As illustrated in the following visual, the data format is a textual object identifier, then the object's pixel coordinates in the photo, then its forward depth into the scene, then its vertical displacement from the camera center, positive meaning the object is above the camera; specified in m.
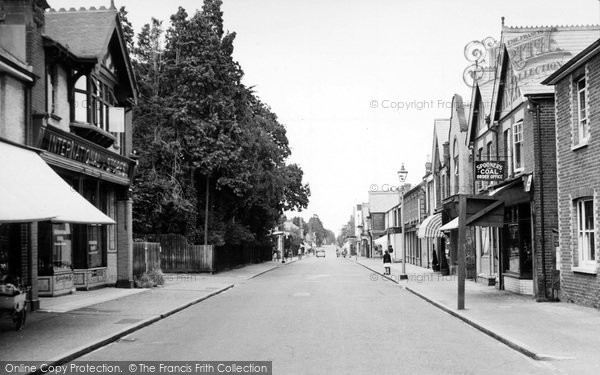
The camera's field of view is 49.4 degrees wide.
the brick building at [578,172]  15.71 +1.07
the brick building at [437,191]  37.25 +1.60
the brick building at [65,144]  13.43 +2.16
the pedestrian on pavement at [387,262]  36.60 -2.62
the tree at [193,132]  36.06 +5.04
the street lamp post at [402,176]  30.80 +1.98
